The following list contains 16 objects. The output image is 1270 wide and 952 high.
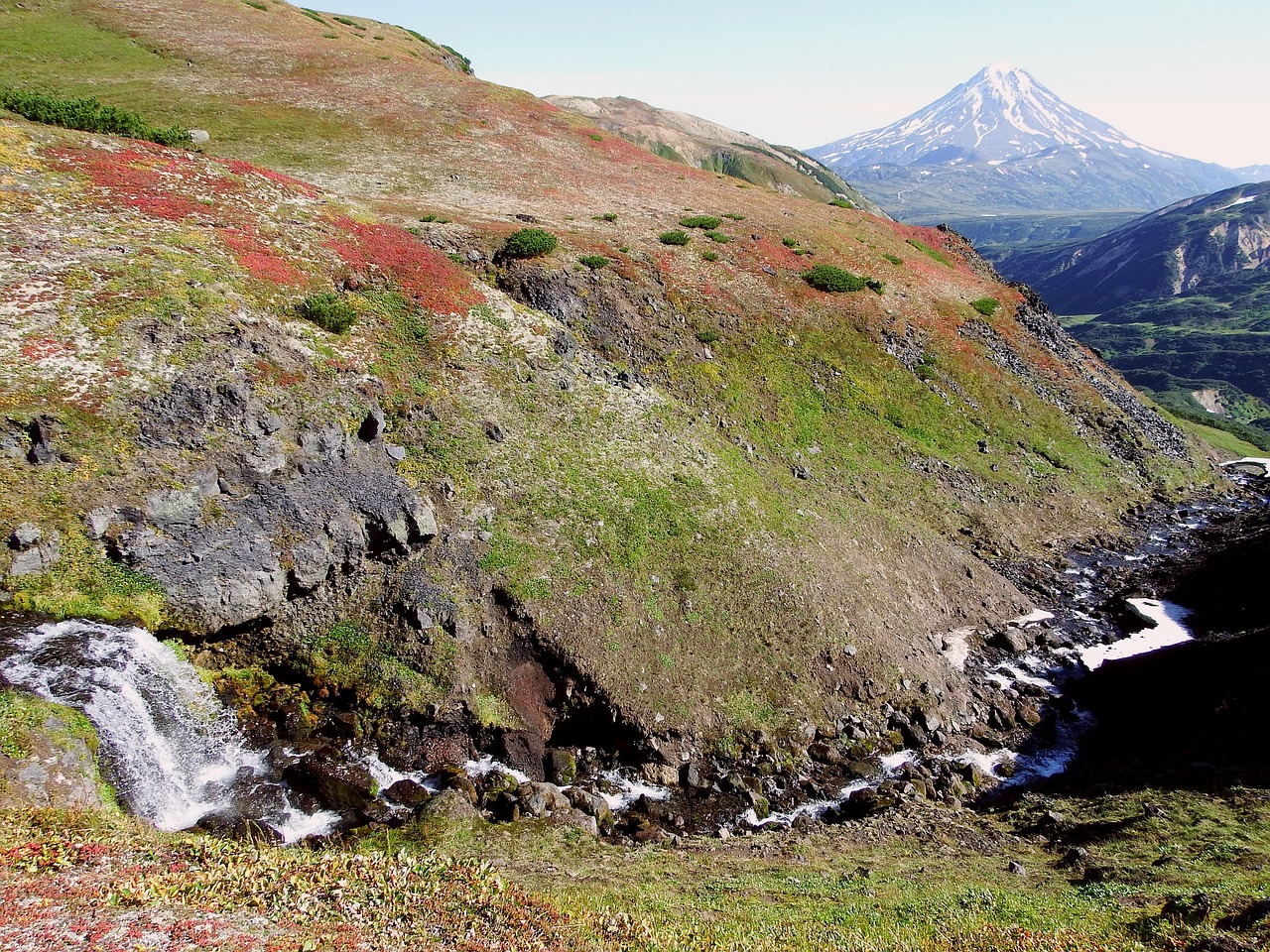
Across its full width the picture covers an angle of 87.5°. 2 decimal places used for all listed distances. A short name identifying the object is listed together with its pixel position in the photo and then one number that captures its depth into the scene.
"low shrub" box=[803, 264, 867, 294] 62.56
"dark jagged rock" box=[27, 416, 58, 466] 23.48
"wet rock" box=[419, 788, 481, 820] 22.75
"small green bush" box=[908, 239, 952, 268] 78.69
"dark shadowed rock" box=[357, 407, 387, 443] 32.28
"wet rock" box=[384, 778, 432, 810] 23.80
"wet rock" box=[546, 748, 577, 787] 26.47
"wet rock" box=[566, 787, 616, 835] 24.69
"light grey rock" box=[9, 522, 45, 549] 21.77
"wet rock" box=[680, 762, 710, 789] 26.81
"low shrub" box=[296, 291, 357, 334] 35.22
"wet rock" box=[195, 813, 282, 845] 20.36
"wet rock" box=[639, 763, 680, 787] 26.84
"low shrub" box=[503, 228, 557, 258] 49.31
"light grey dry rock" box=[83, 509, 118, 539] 23.22
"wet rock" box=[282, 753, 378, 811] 23.03
